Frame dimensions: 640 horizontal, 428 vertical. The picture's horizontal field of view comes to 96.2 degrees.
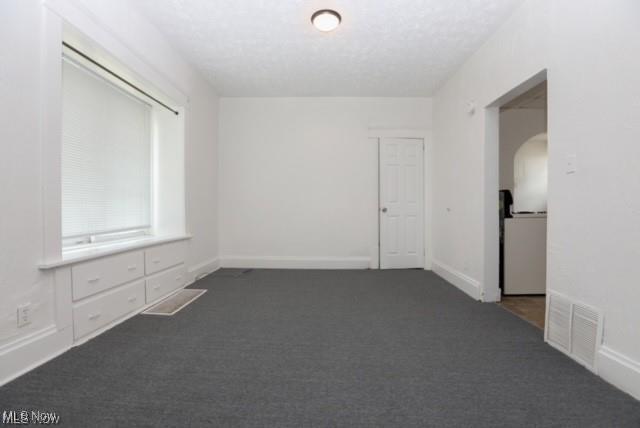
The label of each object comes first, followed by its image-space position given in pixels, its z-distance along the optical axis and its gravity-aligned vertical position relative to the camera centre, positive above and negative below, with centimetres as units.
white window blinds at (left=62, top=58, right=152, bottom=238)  236 +50
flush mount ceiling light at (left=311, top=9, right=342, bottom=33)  254 +171
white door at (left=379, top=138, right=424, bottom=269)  462 +15
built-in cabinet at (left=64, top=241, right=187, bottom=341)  201 -64
